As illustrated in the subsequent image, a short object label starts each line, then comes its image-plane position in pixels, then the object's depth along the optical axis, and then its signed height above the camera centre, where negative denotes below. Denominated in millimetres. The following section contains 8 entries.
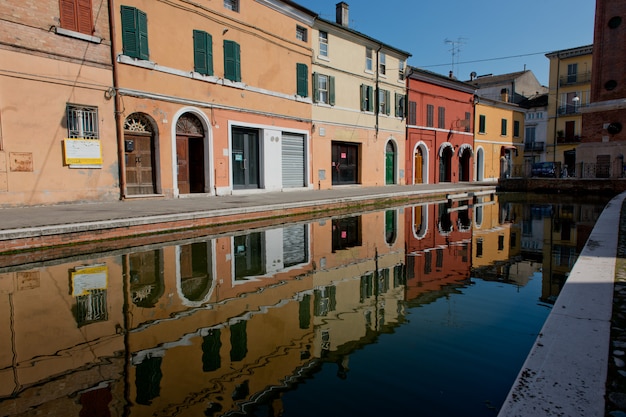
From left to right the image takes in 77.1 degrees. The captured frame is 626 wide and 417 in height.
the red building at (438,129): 28828 +3800
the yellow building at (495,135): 35312 +3928
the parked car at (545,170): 28125 +460
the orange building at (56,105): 11023 +2336
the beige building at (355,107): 21875 +4354
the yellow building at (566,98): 38969 +8032
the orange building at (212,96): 13875 +3492
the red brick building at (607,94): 23797 +5063
